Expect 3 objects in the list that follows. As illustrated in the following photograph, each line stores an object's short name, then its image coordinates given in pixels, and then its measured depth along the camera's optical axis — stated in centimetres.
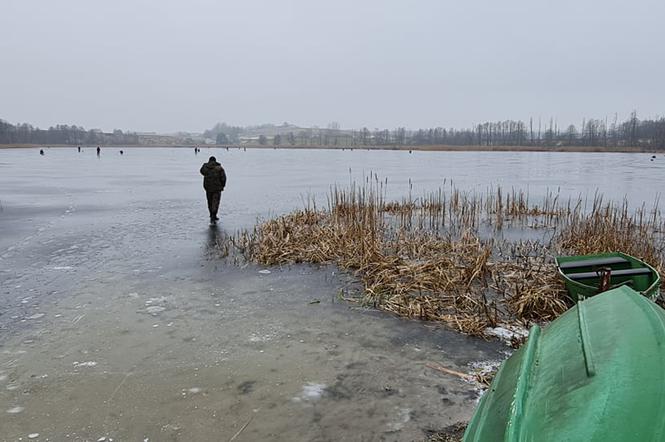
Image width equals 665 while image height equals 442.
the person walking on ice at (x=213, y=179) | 1184
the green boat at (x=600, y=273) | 593
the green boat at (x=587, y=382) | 172
